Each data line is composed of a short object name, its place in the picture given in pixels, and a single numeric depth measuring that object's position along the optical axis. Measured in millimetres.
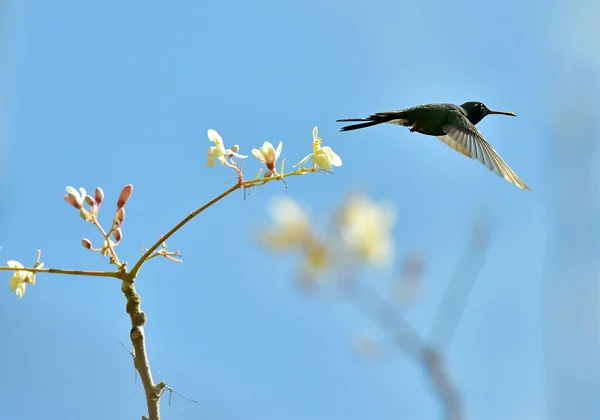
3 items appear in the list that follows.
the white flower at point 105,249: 4429
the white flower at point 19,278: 4805
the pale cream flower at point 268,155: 5254
